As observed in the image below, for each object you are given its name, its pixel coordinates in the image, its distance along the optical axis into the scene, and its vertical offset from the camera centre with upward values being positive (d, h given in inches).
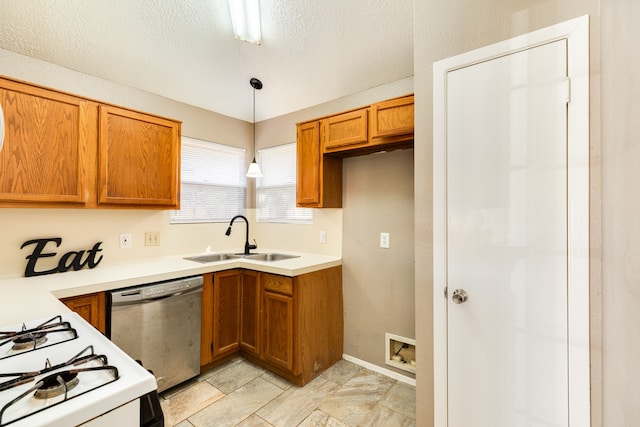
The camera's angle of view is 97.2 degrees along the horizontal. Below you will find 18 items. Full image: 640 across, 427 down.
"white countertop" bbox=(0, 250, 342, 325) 51.4 -16.8
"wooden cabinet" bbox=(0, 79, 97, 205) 65.2 +17.1
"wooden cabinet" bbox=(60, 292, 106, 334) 64.5 -22.0
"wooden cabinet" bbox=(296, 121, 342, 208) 98.7 +15.2
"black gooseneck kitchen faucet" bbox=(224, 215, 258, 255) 114.8 -13.6
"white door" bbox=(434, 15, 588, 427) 45.1 -4.0
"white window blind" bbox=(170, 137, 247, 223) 113.3 +13.8
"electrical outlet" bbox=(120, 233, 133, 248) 94.5 -9.0
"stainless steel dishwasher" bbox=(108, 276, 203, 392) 71.1 -30.4
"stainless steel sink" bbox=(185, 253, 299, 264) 112.5 -17.4
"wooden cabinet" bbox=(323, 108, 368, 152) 88.4 +27.7
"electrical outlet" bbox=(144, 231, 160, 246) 100.7 -8.7
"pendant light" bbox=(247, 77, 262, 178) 107.6 +19.0
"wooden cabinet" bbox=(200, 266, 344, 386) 87.0 -35.0
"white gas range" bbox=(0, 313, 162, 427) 24.2 -16.9
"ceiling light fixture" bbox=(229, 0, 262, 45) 78.5 +57.0
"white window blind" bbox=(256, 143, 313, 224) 121.1 +11.9
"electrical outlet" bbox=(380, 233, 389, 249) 95.3 -8.3
